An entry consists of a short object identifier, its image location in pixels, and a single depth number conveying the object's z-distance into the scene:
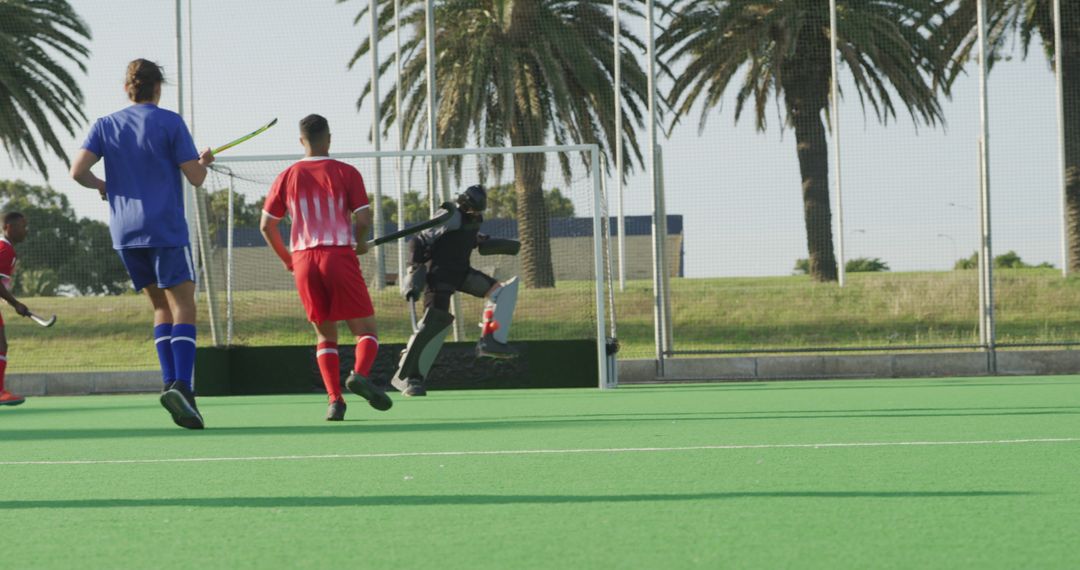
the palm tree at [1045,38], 16.72
